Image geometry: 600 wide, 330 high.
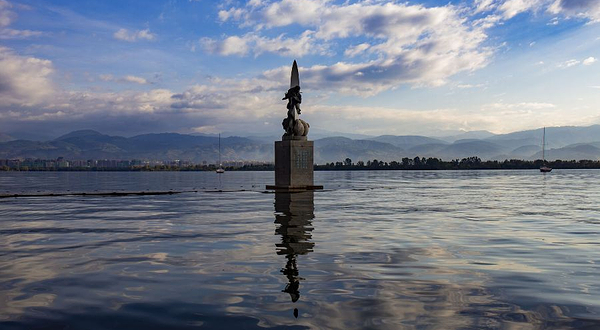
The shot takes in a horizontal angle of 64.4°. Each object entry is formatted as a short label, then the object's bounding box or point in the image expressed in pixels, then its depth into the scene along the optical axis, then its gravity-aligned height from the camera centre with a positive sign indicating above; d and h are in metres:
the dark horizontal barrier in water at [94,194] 41.95 -2.57
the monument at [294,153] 48.78 +1.39
